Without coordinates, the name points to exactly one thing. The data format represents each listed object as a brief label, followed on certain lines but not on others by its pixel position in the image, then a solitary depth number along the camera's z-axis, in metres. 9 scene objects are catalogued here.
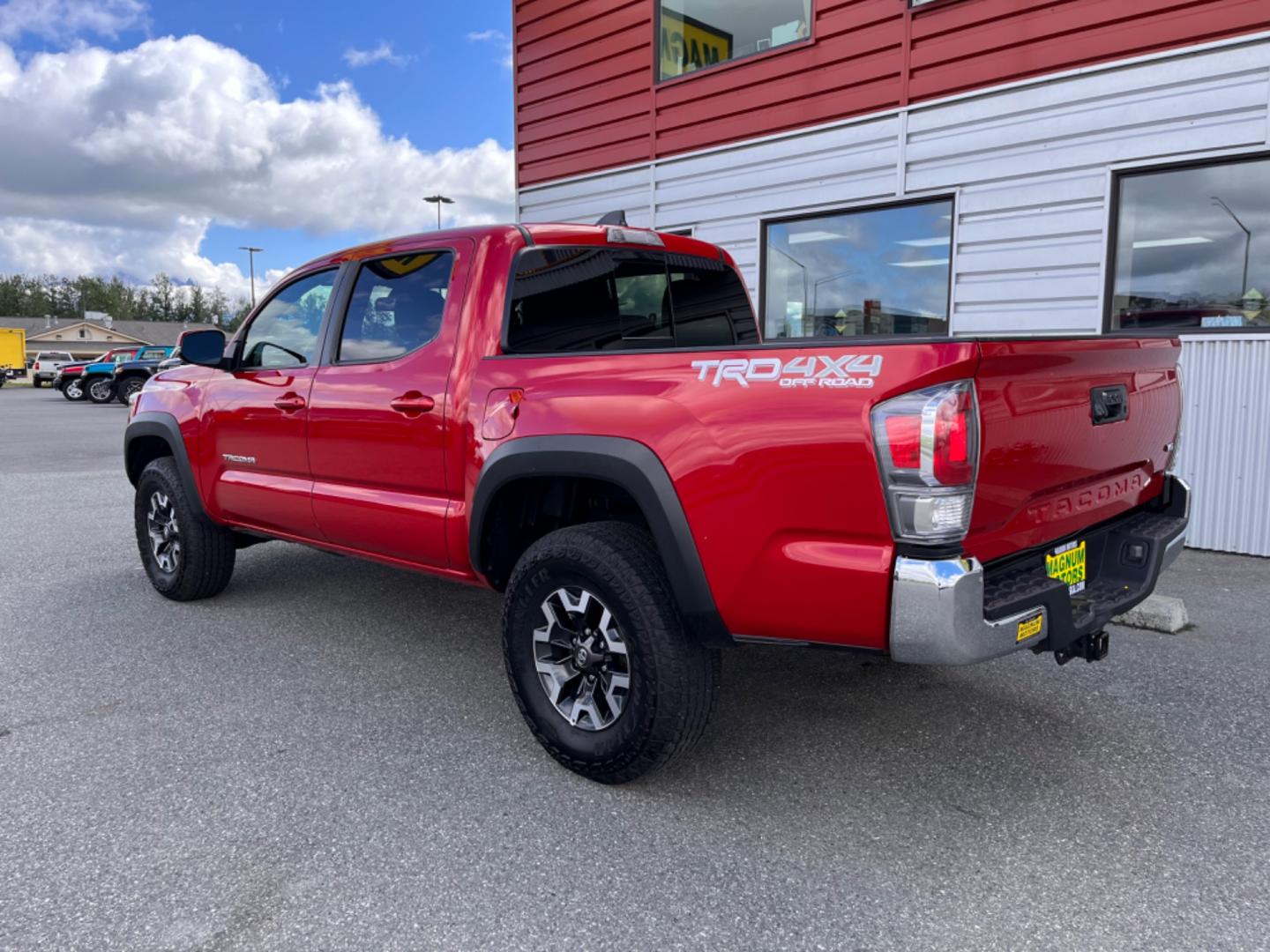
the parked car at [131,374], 25.33
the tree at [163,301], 126.25
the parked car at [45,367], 37.50
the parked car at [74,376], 26.91
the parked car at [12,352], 42.56
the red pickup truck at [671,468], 2.28
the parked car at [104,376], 25.94
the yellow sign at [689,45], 8.19
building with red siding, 5.69
